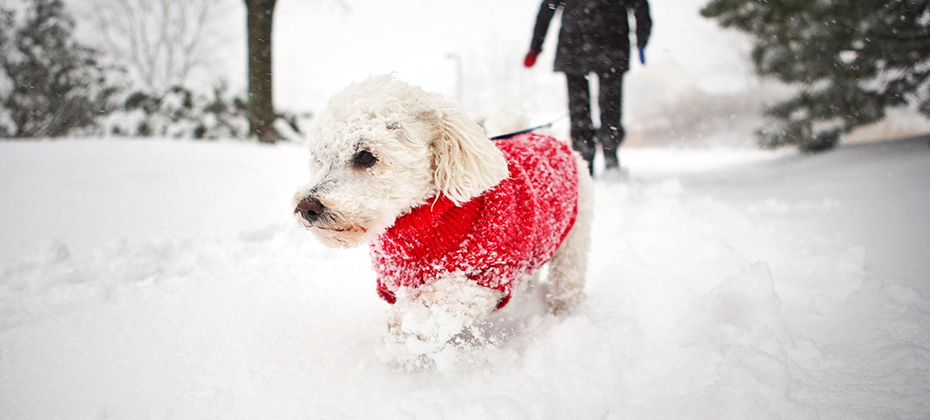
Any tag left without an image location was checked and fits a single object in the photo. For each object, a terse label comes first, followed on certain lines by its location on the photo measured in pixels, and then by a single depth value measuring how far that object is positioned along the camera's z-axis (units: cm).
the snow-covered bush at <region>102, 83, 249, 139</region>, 862
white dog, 156
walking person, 395
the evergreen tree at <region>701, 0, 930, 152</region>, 483
